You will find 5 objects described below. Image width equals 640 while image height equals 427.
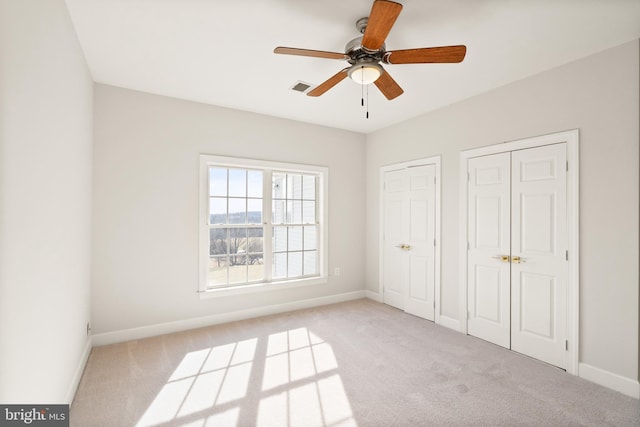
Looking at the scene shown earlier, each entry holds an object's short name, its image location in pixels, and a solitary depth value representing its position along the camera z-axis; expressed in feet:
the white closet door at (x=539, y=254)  9.28
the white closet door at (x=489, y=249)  10.69
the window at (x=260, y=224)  12.85
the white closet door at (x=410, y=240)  13.51
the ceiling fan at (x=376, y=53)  5.78
